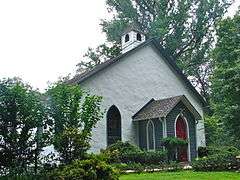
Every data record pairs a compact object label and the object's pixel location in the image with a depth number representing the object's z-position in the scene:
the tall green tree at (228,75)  21.75
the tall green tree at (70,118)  12.62
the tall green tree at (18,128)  12.21
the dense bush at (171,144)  22.83
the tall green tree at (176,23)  43.00
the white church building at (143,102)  24.84
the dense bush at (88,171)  10.95
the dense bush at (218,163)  16.63
